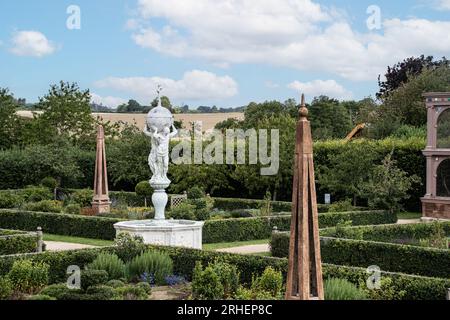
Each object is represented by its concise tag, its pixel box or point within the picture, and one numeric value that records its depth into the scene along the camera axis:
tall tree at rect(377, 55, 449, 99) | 50.88
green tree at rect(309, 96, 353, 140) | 58.56
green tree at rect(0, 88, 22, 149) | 48.22
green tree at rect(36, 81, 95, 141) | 45.94
